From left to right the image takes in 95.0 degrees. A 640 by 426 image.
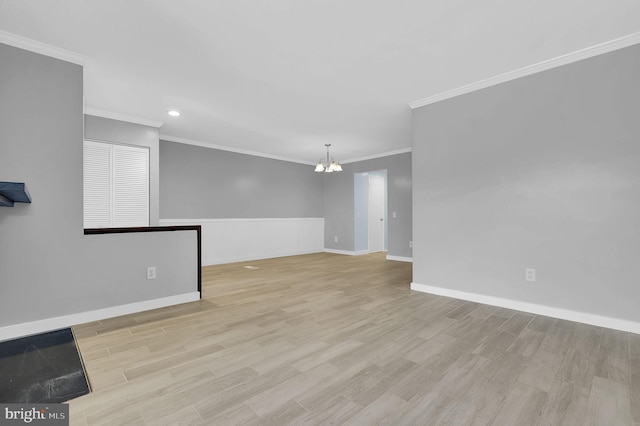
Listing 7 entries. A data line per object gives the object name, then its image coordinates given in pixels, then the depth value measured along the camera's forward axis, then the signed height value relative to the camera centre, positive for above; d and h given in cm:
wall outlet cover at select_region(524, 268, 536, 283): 299 -61
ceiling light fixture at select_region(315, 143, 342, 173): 566 +94
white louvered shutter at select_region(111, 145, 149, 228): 442 +47
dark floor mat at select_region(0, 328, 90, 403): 165 -100
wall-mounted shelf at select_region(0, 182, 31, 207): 179 +15
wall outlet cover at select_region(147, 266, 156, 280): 322 -62
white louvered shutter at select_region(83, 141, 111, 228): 419 +46
